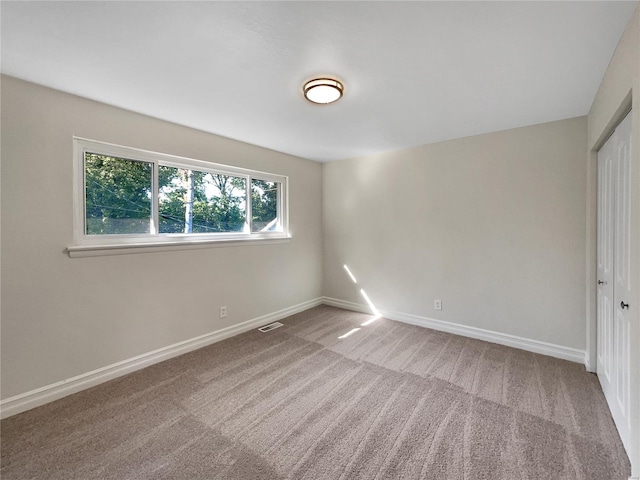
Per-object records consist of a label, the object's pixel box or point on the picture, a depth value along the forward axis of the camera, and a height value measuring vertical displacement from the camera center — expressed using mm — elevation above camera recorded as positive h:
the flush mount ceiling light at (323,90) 1915 +1090
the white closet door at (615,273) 1613 -249
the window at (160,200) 2287 +395
